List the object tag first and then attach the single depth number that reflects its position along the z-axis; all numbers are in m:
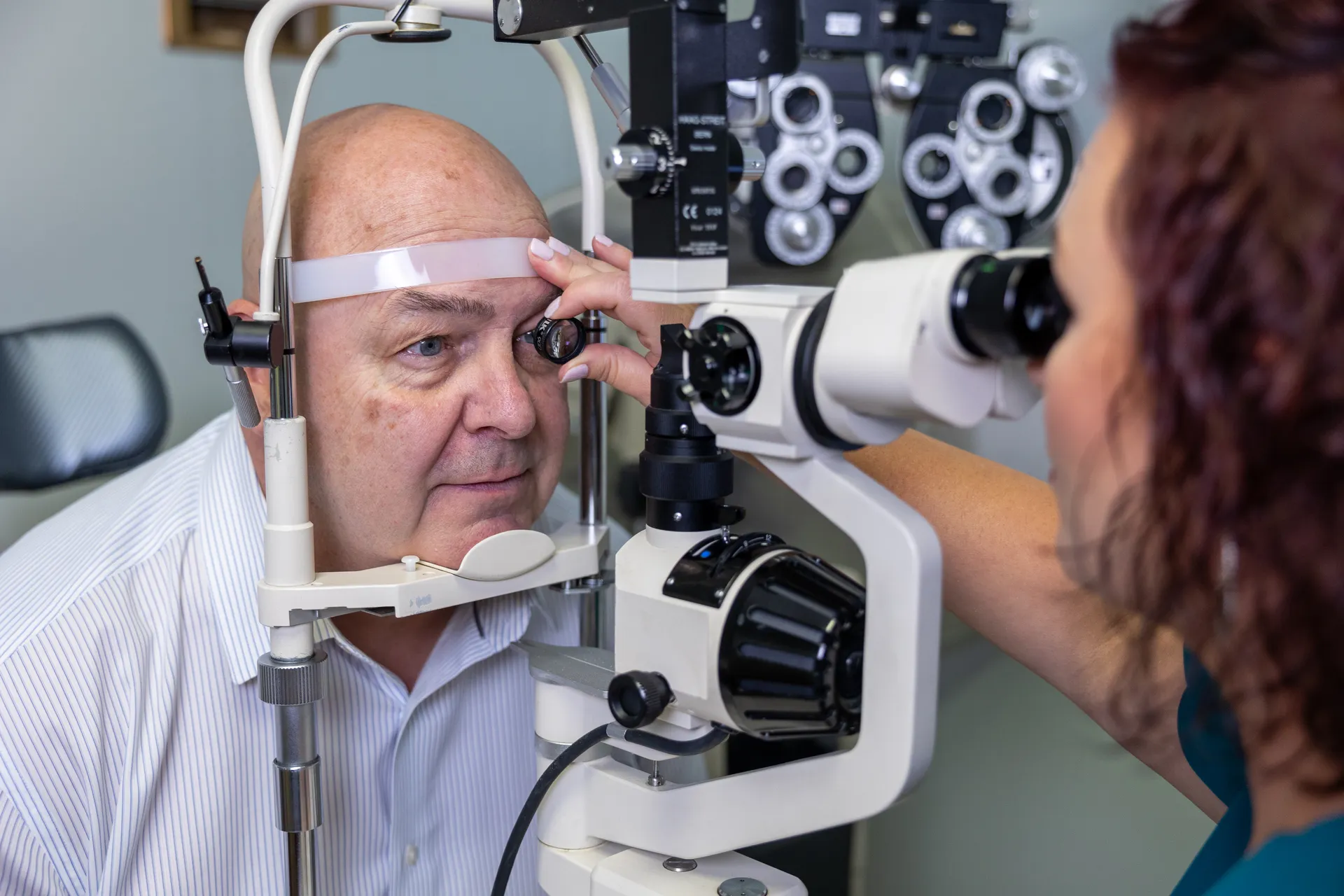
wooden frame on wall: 1.88
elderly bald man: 1.09
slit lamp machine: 0.66
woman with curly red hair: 0.50
